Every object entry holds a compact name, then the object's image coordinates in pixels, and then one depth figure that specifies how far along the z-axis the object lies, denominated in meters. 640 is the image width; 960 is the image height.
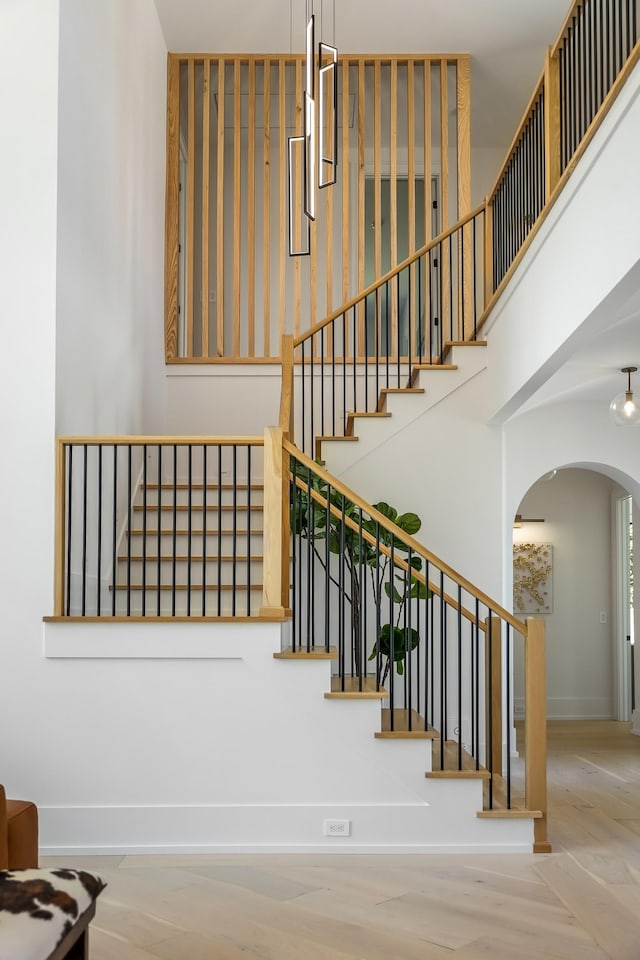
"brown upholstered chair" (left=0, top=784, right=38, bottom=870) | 3.10
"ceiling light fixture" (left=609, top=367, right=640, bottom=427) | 6.04
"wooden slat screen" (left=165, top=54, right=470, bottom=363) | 7.71
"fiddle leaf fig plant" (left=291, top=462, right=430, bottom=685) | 4.64
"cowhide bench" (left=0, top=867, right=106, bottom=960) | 2.39
